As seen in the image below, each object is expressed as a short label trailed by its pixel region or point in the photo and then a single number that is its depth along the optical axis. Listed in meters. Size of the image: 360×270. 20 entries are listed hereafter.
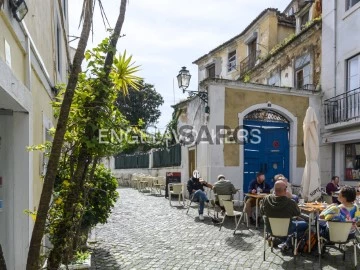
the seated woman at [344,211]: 5.46
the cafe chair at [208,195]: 10.12
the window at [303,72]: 15.04
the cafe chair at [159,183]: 17.32
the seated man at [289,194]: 7.06
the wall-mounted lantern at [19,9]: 3.38
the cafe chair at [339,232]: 5.17
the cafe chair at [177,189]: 12.34
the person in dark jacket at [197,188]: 9.69
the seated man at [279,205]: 5.48
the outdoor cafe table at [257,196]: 8.12
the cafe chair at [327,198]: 9.05
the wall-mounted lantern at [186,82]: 12.03
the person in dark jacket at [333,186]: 10.34
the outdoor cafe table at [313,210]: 5.66
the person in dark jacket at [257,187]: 8.79
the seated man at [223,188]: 8.84
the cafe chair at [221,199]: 8.43
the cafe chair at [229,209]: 7.81
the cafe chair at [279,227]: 5.48
